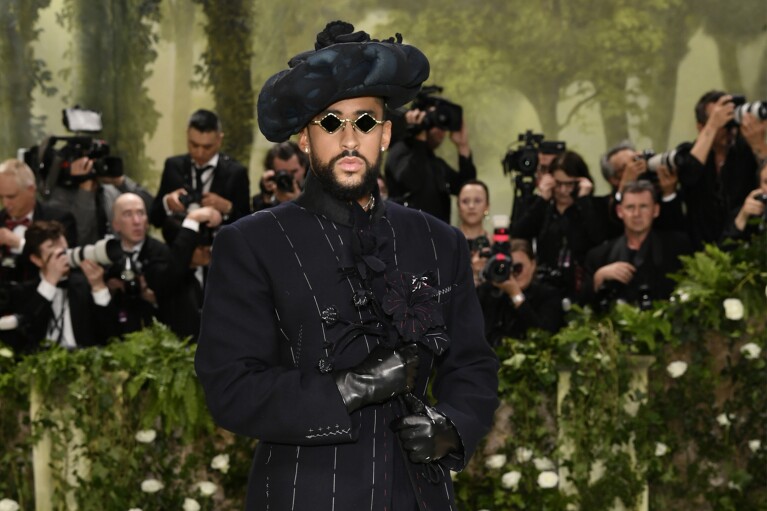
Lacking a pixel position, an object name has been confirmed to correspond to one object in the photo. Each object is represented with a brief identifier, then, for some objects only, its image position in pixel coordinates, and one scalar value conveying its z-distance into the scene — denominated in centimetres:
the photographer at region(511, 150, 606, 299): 1509
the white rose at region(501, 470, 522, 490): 1120
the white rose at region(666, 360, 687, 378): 1142
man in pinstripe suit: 563
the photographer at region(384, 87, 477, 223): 1623
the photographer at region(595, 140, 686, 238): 1503
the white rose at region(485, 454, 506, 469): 1134
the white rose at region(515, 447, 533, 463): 1137
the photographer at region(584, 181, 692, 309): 1352
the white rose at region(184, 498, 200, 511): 1152
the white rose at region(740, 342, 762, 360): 1141
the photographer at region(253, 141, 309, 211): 1533
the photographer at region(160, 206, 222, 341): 1417
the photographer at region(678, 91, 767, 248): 1462
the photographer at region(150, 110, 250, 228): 1588
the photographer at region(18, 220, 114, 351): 1359
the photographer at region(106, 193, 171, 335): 1402
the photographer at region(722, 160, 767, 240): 1316
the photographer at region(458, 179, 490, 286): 1481
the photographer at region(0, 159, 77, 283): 1425
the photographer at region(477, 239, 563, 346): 1296
